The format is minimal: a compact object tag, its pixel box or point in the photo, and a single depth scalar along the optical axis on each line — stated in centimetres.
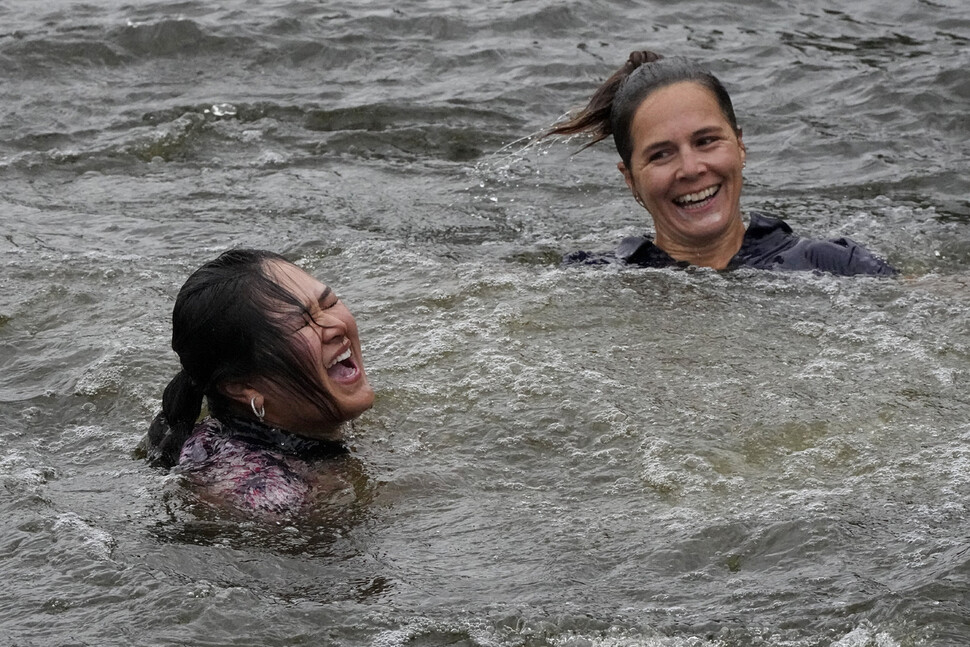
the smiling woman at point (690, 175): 1215
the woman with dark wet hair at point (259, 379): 910
